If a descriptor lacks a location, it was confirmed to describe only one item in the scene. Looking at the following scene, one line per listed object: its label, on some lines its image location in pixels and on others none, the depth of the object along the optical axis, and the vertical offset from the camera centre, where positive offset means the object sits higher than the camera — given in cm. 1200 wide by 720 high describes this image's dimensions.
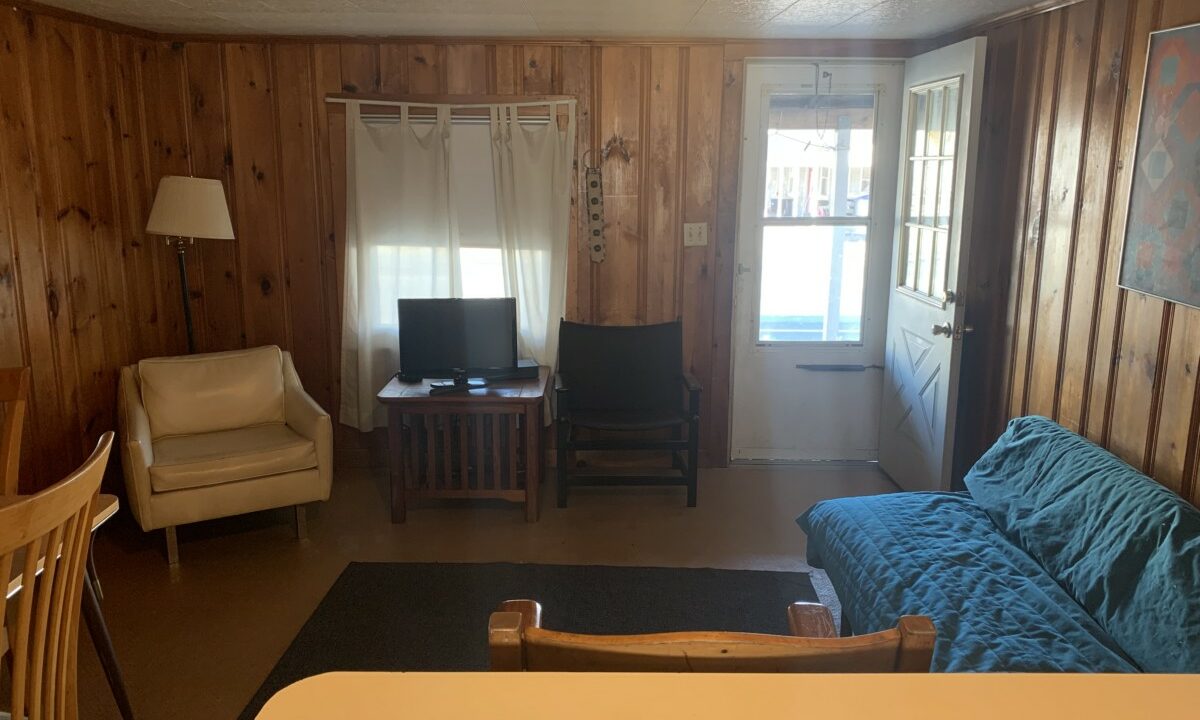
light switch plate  444 -15
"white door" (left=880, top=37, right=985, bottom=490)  354 -24
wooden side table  388 -105
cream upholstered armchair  343 -100
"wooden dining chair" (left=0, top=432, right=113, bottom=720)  145 -70
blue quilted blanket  210 -102
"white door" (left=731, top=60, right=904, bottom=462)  436 -26
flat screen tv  413 -61
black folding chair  436 -81
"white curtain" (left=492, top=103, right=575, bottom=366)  431 -4
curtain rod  428 +47
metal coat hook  436 +27
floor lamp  385 -5
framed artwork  241 +8
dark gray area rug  288 -143
